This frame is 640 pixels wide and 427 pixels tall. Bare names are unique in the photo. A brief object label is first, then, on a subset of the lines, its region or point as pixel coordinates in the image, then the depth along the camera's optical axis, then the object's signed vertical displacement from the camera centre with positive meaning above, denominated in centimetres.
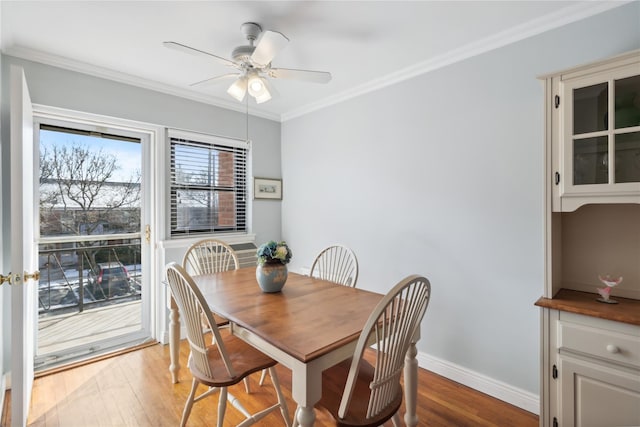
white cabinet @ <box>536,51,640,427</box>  136 -18
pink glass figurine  150 -40
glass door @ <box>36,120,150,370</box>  246 -26
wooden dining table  114 -52
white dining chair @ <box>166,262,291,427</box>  143 -79
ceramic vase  184 -40
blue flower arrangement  188 -26
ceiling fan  184 +89
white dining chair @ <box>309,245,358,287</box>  251 -50
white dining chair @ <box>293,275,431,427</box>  113 -66
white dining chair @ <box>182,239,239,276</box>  268 -44
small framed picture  359 +29
